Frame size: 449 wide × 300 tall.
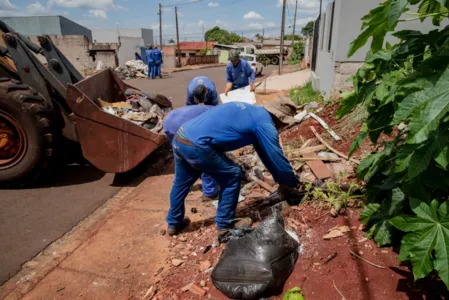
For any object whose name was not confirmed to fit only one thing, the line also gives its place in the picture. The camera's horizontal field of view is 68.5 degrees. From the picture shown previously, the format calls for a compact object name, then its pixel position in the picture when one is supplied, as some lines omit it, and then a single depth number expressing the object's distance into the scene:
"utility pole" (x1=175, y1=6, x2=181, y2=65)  32.47
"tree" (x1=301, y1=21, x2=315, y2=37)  71.71
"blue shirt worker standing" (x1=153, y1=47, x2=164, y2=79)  19.20
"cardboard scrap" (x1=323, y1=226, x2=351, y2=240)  2.76
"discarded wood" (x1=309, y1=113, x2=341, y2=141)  5.24
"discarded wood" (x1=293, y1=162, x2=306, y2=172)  4.54
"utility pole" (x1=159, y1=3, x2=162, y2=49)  35.22
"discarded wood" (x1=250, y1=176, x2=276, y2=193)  4.22
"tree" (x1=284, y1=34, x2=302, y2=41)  61.37
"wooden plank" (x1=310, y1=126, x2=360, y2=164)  4.41
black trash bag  2.38
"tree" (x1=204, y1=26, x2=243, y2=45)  66.62
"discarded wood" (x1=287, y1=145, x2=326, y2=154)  4.99
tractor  4.46
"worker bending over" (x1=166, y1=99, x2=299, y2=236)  2.96
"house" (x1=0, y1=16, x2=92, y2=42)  39.19
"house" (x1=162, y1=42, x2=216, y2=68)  31.94
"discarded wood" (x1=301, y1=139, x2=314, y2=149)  5.27
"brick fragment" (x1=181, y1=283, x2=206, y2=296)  2.60
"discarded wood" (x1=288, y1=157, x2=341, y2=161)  4.57
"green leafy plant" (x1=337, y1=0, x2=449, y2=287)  1.43
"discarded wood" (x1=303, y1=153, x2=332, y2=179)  4.07
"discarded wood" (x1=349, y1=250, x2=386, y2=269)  2.36
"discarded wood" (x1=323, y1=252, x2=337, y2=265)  2.54
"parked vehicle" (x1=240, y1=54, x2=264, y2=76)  20.40
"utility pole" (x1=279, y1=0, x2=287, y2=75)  19.14
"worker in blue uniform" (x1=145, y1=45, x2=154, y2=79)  19.07
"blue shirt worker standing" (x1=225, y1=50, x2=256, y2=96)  7.45
